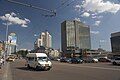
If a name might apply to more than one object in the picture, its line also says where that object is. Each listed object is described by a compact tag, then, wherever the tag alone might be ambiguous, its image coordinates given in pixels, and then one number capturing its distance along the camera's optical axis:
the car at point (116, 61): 15.77
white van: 10.19
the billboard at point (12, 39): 18.33
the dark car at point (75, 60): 21.13
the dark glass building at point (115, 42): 47.18
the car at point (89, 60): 23.05
